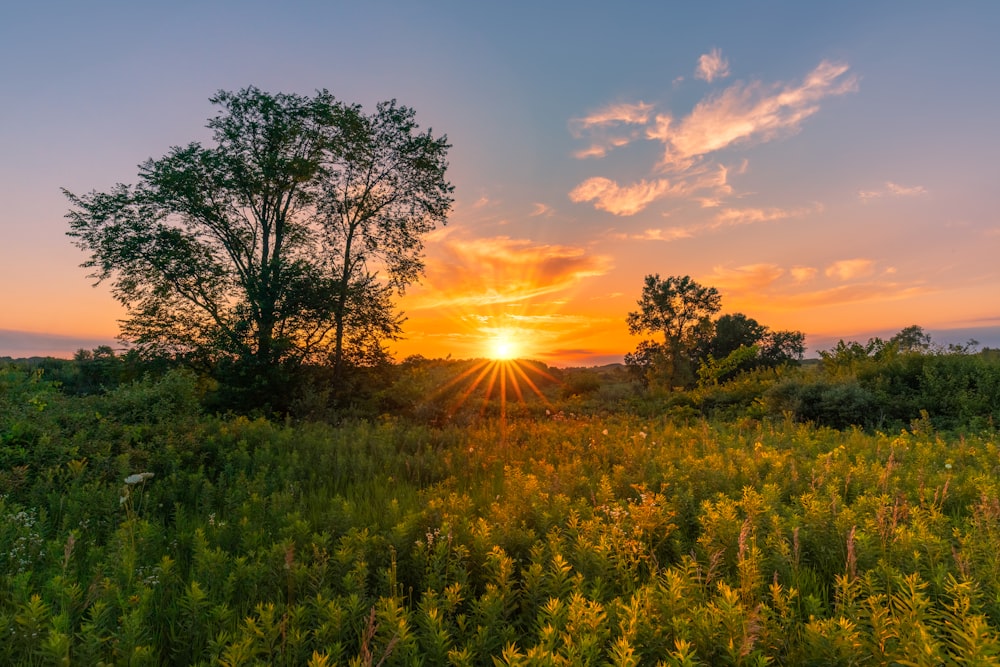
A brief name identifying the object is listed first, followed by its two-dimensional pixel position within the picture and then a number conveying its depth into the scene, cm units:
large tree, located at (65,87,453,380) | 2059
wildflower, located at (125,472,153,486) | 564
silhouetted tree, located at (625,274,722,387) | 4222
